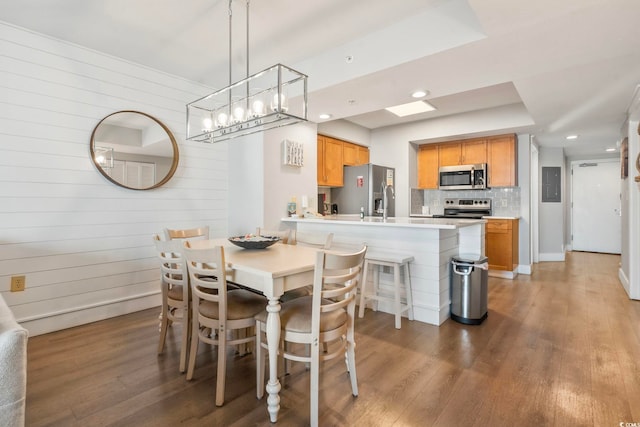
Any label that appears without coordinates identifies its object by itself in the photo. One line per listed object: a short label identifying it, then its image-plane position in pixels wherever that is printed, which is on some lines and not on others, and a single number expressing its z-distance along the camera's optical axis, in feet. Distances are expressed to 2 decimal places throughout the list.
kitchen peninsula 9.89
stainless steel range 18.03
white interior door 23.11
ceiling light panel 15.15
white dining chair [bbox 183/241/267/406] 6.00
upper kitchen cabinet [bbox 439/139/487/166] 17.61
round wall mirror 10.23
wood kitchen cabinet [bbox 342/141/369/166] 18.39
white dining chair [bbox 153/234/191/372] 7.04
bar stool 9.61
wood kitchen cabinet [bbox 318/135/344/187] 16.63
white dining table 5.47
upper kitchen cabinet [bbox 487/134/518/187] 16.67
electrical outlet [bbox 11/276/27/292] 8.80
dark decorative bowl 7.86
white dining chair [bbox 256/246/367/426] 5.30
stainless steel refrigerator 17.10
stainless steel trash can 9.77
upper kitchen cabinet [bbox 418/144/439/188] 19.15
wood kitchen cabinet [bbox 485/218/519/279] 15.90
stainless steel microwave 17.40
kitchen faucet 18.47
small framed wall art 13.33
